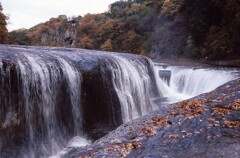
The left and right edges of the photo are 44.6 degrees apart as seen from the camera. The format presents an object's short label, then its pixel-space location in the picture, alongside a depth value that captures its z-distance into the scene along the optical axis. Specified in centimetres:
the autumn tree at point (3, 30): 2800
